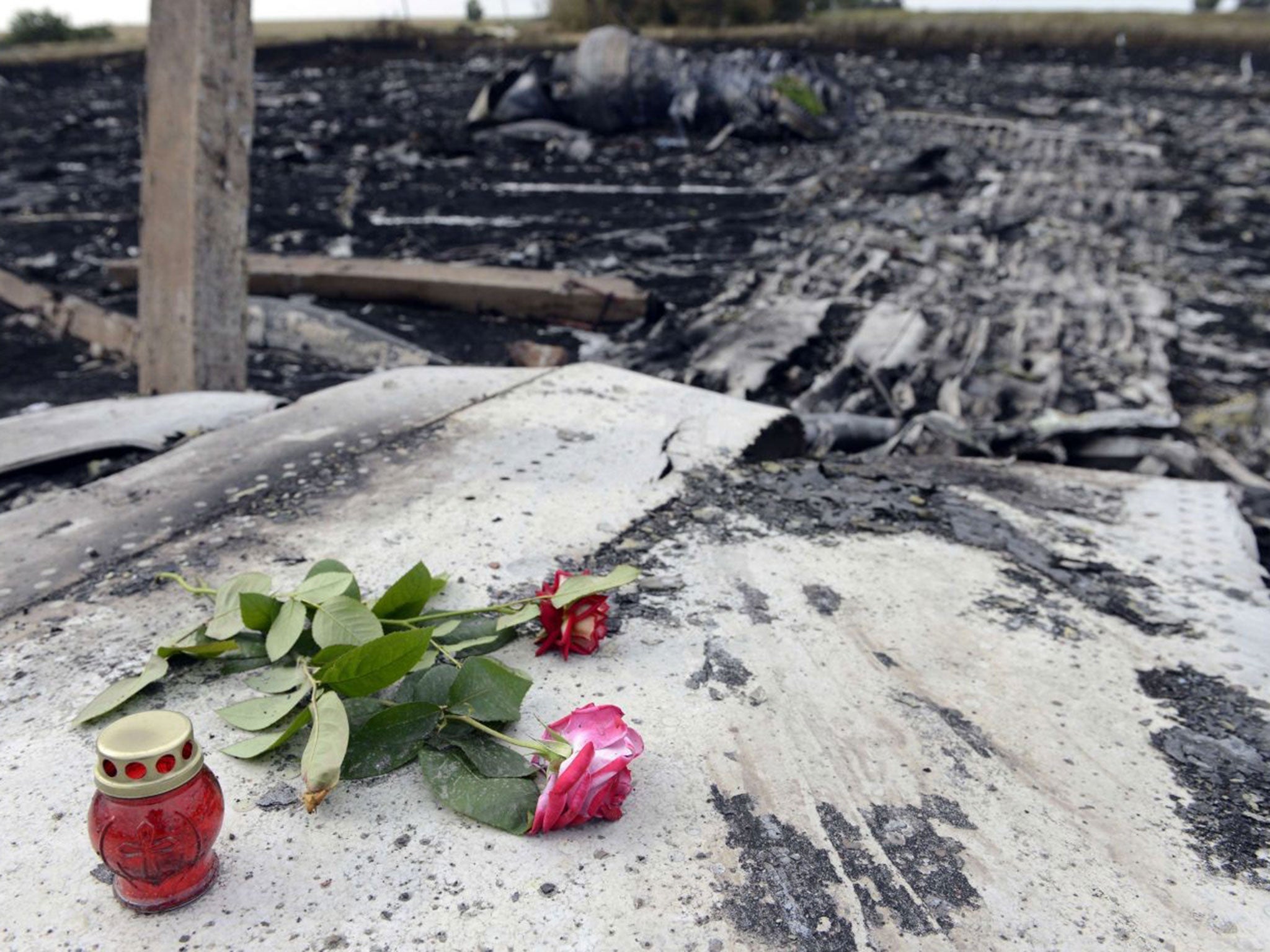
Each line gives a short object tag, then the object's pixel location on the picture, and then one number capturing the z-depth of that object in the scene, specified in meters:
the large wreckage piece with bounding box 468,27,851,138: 9.22
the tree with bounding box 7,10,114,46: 19.70
